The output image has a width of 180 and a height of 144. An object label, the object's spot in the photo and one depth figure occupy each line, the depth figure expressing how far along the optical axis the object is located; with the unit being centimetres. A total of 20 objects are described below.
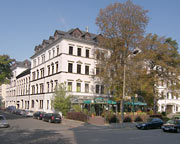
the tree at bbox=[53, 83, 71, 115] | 3553
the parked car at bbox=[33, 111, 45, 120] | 3753
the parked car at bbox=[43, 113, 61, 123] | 3141
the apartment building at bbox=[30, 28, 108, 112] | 4128
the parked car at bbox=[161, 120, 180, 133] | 2212
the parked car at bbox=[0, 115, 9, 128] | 2281
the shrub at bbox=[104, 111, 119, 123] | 3162
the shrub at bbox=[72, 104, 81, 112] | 3618
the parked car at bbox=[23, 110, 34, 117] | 4419
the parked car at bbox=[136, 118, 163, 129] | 2590
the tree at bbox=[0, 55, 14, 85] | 3186
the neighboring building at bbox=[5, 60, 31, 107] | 7714
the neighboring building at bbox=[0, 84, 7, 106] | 10085
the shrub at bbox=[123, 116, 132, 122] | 3390
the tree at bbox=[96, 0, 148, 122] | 3538
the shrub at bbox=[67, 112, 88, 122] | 3141
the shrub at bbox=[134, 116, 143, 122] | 3503
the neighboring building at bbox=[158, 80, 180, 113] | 6382
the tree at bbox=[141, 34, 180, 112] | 4028
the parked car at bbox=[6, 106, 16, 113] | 5791
